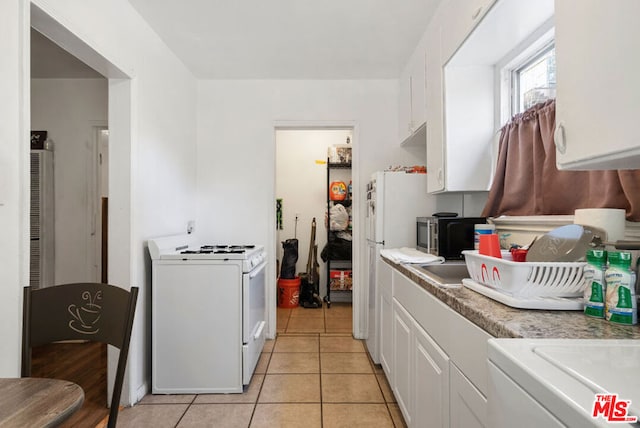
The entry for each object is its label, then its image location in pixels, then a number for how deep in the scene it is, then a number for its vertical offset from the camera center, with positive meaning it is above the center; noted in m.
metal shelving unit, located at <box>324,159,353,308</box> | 4.52 -0.60
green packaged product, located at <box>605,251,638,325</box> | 0.91 -0.20
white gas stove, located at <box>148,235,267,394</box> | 2.35 -0.71
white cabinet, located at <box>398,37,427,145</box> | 2.66 +0.95
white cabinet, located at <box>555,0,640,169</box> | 0.80 +0.32
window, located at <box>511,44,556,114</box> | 1.80 +0.73
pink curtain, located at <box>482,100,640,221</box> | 1.28 +0.14
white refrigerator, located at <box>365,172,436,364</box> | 2.72 +0.03
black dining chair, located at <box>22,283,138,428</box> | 1.20 -0.34
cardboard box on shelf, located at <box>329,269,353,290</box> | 4.52 -0.84
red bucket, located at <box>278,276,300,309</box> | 4.45 -0.99
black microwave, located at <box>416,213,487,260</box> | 2.18 -0.13
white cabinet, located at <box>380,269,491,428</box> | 1.06 -0.57
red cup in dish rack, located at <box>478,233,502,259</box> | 1.40 -0.13
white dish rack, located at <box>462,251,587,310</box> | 1.04 -0.21
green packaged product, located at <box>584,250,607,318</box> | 0.96 -0.20
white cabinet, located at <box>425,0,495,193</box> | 2.21 +0.54
